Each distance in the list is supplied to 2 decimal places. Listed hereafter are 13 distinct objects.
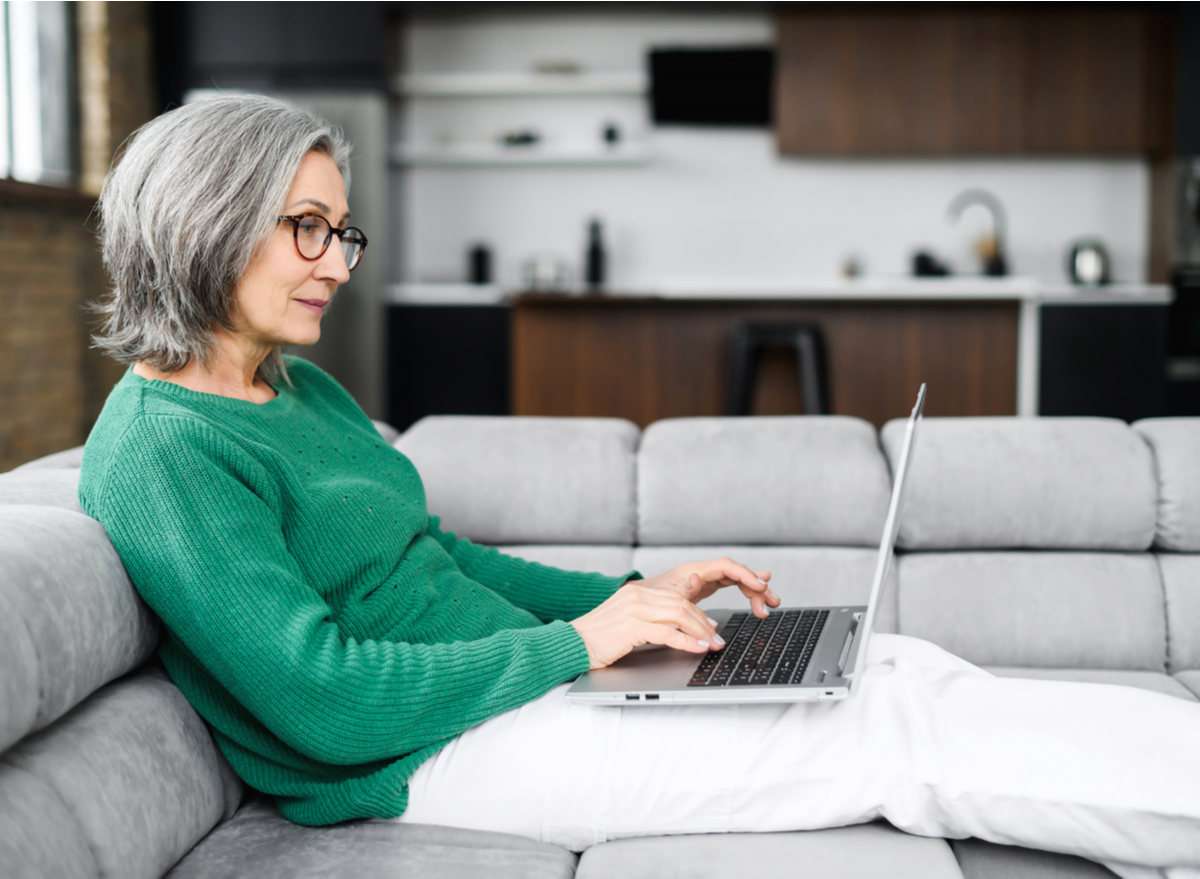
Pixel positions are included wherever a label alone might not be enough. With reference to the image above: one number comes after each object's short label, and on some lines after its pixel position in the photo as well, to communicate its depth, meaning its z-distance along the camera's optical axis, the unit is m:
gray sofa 1.74
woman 1.01
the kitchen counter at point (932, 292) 4.78
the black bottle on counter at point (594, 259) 5.68
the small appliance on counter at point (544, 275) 5.52
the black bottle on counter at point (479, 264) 5.75
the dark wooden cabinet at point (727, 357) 4.90
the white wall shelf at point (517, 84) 5.66
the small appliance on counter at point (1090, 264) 5.15
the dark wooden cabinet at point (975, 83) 5.32
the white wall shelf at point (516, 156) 5.68
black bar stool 4.80
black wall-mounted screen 5.59
